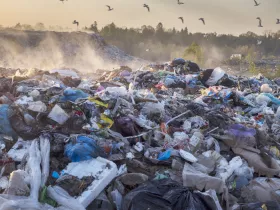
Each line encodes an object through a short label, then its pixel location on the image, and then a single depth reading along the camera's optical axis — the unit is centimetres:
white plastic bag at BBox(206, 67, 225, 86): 888
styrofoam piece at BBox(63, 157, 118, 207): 304
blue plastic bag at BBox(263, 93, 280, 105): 725
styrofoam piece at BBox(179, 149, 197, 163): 380
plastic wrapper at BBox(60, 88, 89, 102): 496
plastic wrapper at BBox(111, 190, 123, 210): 304
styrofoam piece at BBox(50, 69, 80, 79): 826
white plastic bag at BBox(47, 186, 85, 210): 281
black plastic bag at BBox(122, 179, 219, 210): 276
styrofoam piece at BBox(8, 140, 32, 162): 356
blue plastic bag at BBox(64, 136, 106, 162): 349
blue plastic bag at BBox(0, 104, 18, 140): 401
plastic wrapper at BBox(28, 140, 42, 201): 291
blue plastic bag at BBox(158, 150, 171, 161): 381
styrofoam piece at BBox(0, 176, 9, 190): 304
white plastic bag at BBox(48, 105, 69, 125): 418
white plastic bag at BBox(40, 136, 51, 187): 322
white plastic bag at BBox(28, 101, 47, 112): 435
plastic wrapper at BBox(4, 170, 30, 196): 283
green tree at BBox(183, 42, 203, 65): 2258
